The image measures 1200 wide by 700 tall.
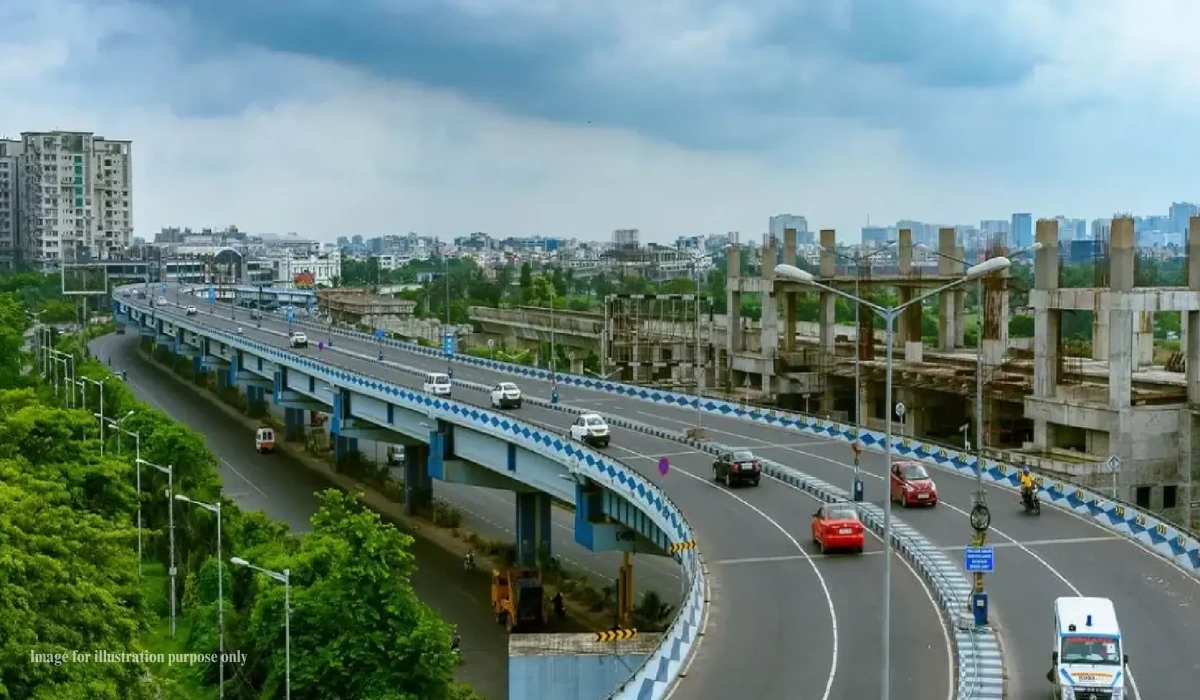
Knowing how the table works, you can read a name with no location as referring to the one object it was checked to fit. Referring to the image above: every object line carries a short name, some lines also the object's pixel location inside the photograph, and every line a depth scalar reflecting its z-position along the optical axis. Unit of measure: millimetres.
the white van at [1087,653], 26203
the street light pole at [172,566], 52094
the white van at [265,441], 107312
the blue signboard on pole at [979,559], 31891
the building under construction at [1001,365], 67000
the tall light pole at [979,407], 42844
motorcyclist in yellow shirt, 45556
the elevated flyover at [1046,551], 30344
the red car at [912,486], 46750
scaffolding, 118625
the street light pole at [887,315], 26391
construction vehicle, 57750
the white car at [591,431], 59750
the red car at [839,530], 40000
